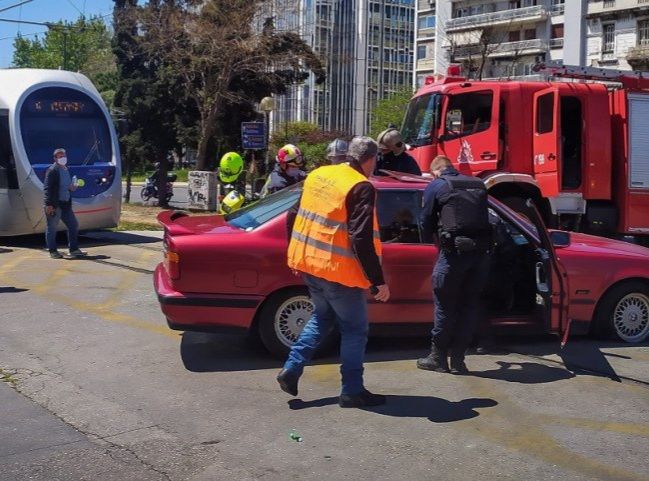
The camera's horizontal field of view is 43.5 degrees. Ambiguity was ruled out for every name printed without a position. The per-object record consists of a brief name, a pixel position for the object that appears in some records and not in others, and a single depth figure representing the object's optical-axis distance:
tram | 14.14
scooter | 28.66
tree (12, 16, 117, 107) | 57.75
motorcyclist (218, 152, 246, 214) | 12.54
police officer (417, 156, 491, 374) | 6.07
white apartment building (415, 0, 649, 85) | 53.09
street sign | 20.97
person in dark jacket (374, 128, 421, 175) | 9.53
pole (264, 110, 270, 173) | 21.88
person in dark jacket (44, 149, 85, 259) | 12.70
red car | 6.48
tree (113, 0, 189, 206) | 26.41
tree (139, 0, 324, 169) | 23.67
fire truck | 12.20
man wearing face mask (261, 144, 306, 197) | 10.21
